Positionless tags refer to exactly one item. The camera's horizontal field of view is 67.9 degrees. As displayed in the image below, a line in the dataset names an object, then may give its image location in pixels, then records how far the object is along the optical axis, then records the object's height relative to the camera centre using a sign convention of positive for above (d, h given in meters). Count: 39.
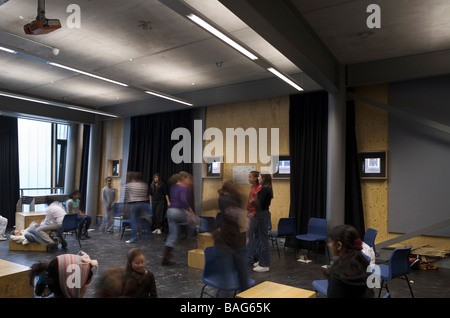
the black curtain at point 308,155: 6.64 +0.36
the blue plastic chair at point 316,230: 5.83 -1.05
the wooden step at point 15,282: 3.12 -1.10
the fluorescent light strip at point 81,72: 5.10 +1.57
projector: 3.53 +1.51
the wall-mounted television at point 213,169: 8.16 +0.05
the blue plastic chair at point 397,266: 3.53 -0.99
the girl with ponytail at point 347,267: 2.19 -0.63
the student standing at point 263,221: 5.17 -0.77
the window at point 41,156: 10.01 +0.38
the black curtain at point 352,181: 6.22 -0.15
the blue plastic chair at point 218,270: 3.23 -0.97
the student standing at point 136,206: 7.50 -0.81
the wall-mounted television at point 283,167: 7.18 +0.11
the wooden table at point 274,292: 2.67 -0.99
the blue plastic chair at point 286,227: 6.12 -1.02
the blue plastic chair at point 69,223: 6.24 -1.02
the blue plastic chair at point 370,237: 4.56 -0.87
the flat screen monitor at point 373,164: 6.19 +0.18
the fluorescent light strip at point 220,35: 3.40 +1.54
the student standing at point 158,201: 8.30 -0.77
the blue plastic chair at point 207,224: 6.38 -1.02
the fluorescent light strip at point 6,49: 4.35 +1.56
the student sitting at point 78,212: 6.97 -0.92
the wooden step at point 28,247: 6.33 -1.50
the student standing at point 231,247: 3.28 -0.77
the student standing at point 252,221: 5.48 -0.81
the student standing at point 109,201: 8.93 -0.85
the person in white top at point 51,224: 6.23 -1.06
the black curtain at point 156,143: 8.81 +0.75
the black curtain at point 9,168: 9.34 -0.01
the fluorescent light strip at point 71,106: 6.91 +1.51
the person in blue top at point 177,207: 5.27 -0.58
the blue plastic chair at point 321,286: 3.05 -1.06
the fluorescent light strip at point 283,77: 4.97 +1.52
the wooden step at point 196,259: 5.18 -1.38
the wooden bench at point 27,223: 6.34 -1.22
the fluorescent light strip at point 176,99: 6.94 +1.59
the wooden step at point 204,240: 5.41 -1.13
